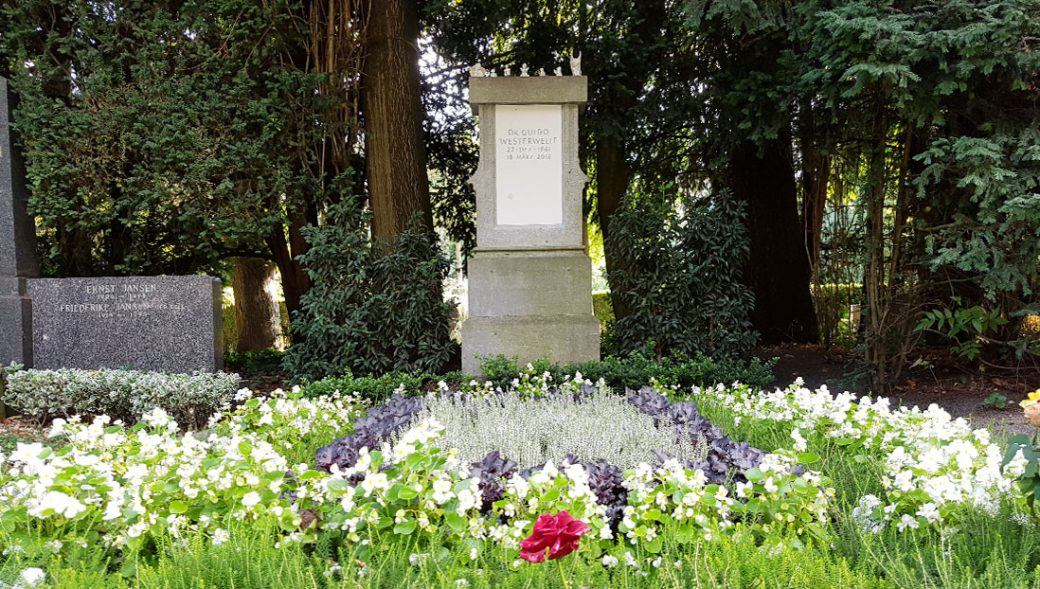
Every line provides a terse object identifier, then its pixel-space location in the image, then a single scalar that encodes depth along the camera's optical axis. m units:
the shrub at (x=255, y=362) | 9.47
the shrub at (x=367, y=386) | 6.41
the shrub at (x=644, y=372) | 6.45
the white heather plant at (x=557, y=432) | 3.57
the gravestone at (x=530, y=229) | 7.25
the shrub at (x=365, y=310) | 7.84
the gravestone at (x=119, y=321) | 7.73
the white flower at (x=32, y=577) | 2.12
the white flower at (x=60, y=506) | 2.42
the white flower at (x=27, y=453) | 2.61
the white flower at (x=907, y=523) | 2.64
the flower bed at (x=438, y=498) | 2.52
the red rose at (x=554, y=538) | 1.60
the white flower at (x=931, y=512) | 2.62
